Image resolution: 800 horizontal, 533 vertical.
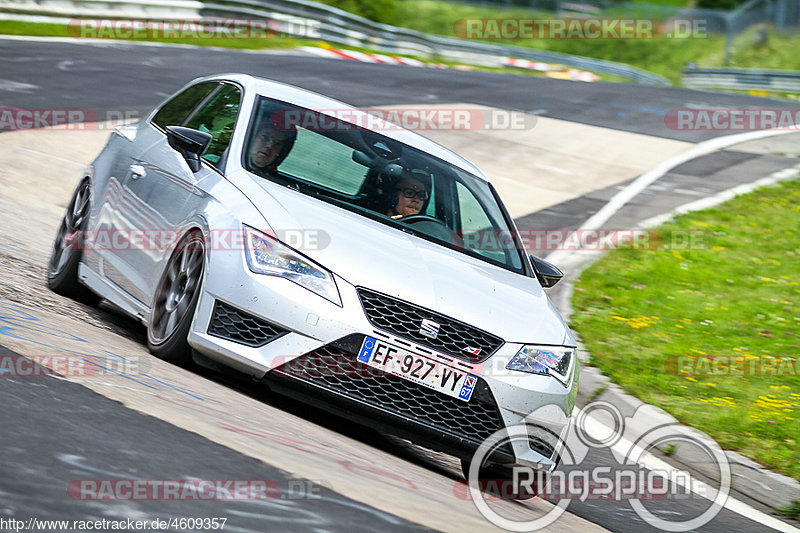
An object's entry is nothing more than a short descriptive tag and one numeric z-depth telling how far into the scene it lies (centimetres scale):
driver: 1227
